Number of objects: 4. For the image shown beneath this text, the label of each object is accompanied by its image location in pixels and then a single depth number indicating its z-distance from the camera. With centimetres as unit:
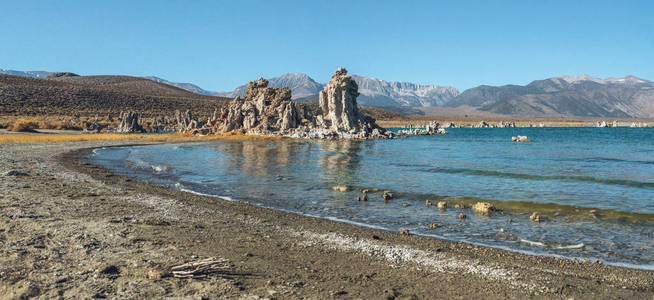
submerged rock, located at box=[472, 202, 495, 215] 1368
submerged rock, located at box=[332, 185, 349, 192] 1804
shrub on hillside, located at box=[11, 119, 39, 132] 6278
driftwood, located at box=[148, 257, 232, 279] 696
